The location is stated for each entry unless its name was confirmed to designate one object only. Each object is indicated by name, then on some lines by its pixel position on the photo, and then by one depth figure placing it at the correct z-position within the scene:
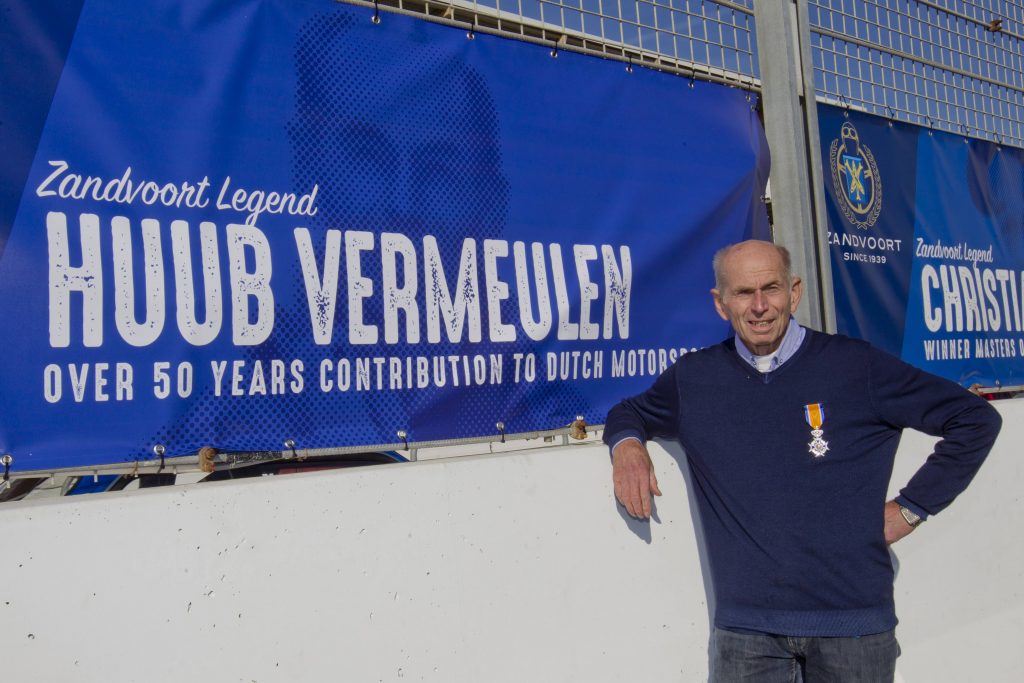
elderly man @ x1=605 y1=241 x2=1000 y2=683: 2.12
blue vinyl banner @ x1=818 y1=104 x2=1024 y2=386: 4.44
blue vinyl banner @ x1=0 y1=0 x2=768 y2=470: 2.35
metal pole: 4.03
